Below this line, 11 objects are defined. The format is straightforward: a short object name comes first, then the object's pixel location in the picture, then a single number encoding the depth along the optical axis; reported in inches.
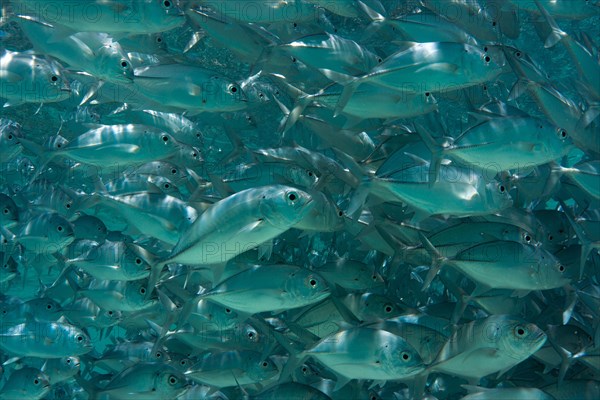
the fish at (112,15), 149.6
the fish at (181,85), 175.0
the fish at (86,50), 163.3
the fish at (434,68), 144.9
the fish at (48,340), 223.0
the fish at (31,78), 179.0
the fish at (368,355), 145.6
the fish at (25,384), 235.6
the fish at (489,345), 138.1
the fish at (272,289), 149.9
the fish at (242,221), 125.3
